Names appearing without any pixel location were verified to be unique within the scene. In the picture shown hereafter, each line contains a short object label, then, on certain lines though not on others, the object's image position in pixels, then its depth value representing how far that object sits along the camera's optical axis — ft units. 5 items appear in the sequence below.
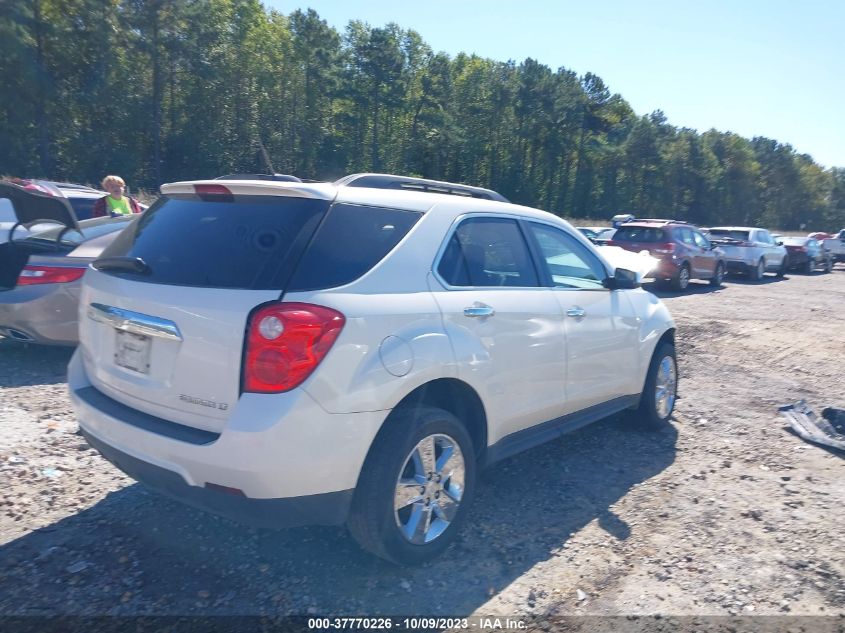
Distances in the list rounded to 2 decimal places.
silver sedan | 19.97
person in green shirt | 29.58
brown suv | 55.52
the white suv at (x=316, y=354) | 9.29
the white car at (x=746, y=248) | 71.26
